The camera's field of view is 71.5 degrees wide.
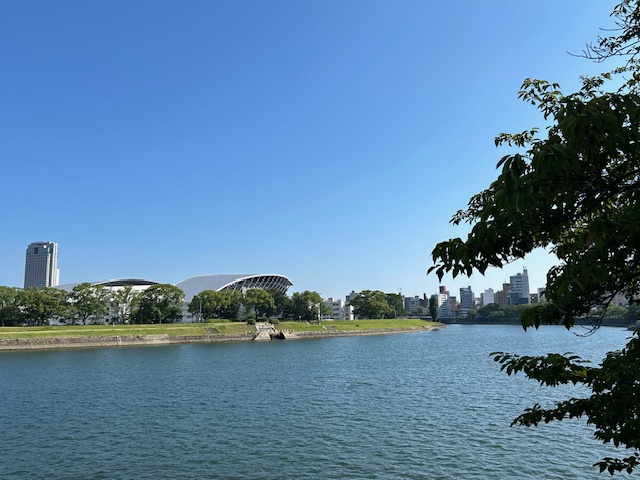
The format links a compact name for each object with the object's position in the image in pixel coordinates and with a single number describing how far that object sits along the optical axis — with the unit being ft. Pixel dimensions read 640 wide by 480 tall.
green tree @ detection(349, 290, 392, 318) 453.58
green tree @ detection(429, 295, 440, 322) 552.53
